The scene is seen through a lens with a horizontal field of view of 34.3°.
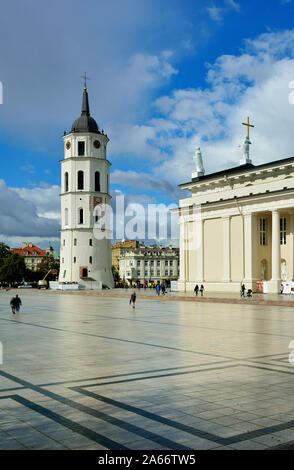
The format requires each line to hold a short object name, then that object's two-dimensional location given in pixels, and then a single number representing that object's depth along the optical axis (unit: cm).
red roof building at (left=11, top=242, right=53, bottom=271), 16150
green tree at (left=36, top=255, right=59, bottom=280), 11506
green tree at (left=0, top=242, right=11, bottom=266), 11322
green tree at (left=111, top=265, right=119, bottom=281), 16645
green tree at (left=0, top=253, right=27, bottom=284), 9756
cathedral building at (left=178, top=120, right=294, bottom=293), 4683
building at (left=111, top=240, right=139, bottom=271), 17812
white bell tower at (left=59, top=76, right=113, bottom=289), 7725
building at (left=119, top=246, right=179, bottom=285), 15562
